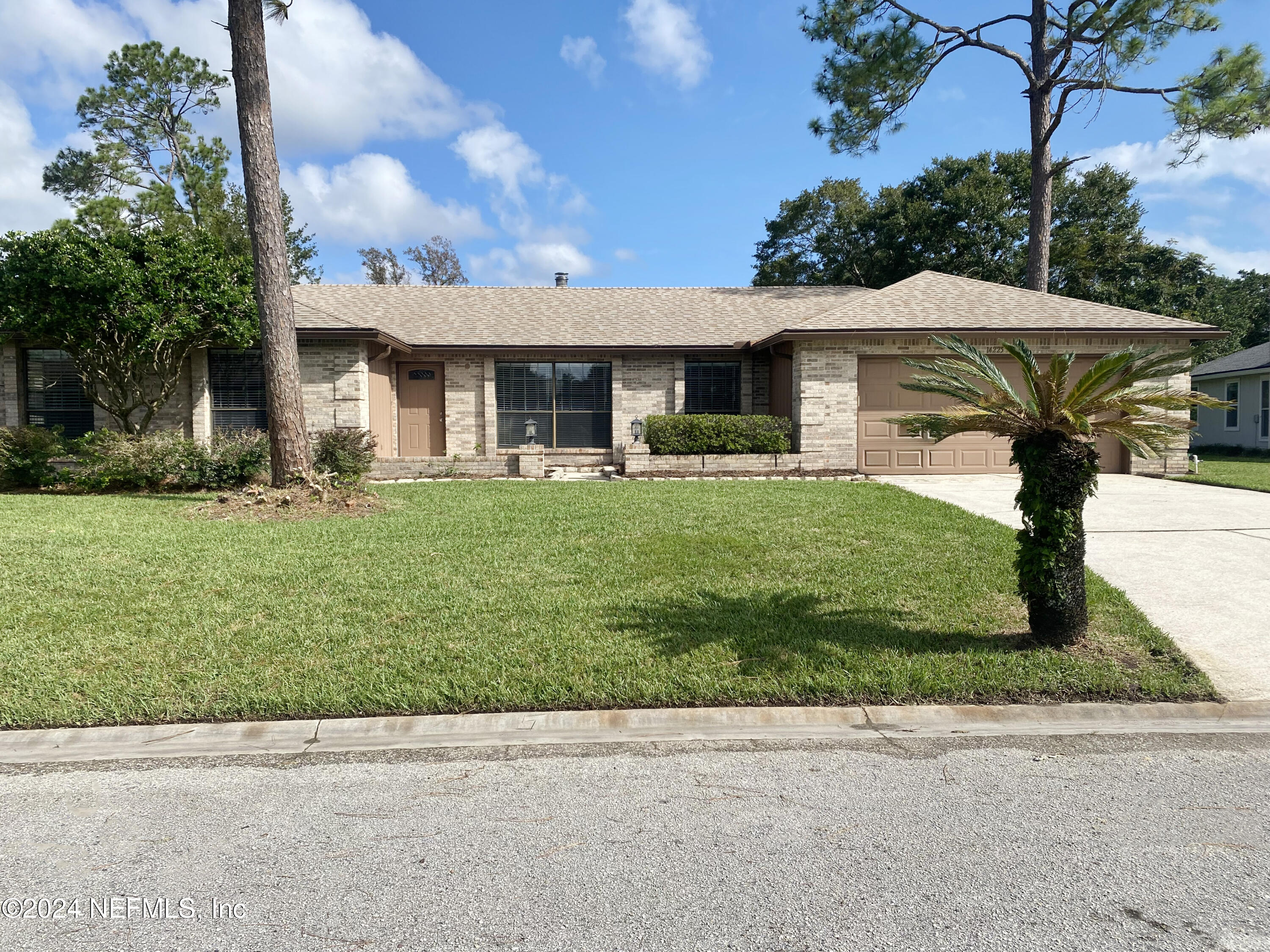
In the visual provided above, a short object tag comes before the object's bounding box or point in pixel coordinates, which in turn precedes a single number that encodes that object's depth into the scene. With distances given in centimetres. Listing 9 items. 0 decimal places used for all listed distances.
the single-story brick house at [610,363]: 1546
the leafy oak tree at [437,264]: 5619
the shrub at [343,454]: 1264
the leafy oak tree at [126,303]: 1271
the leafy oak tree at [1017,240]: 3047
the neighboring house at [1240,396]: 2475
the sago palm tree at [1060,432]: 463
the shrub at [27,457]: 1251
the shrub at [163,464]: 1234
